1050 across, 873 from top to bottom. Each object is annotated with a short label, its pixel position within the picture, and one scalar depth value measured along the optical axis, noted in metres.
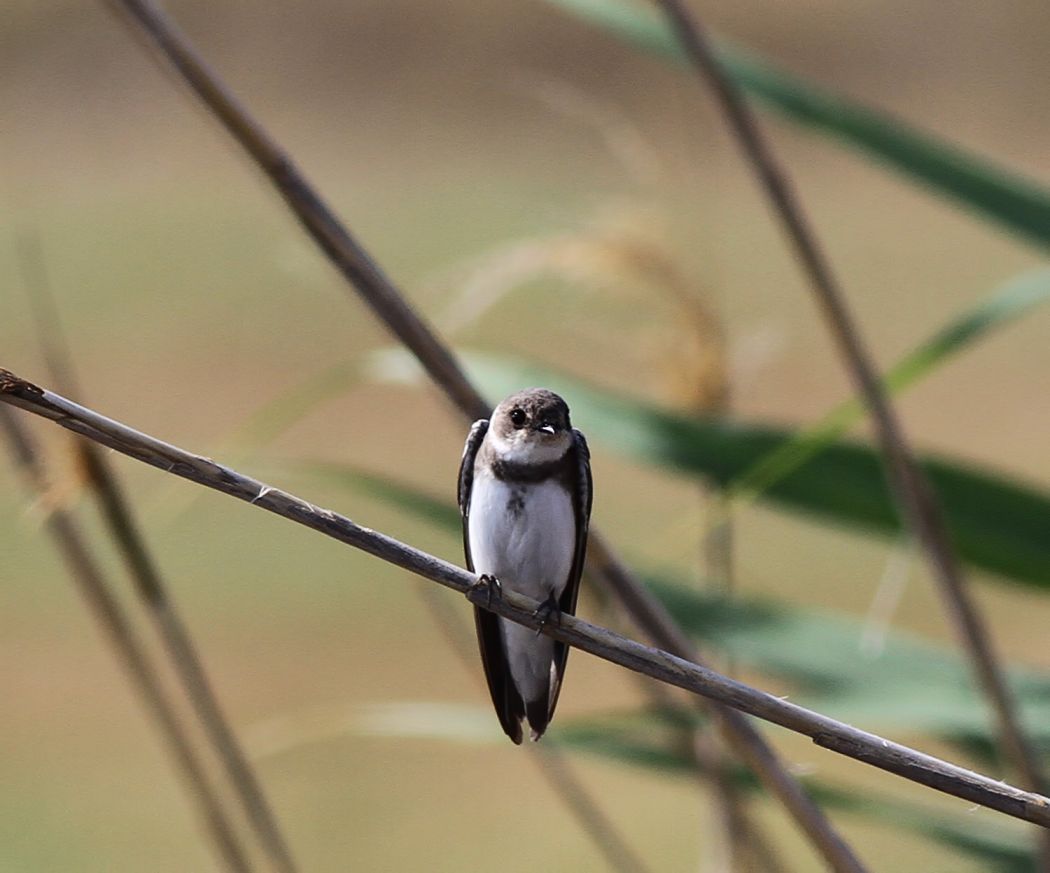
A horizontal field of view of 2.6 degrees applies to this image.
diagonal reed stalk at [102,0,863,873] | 6.64
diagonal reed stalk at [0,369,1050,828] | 6.57
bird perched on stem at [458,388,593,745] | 6.72
